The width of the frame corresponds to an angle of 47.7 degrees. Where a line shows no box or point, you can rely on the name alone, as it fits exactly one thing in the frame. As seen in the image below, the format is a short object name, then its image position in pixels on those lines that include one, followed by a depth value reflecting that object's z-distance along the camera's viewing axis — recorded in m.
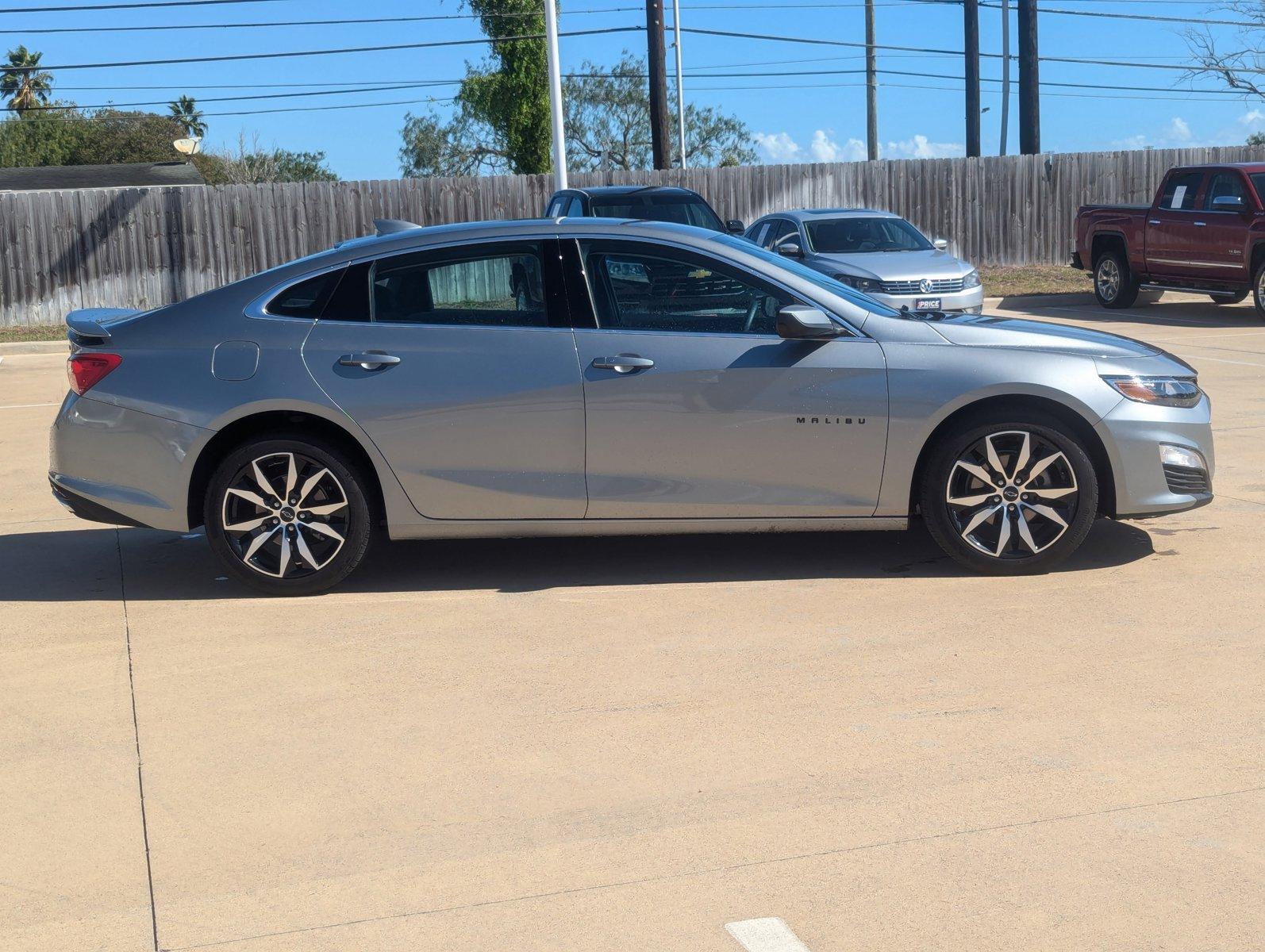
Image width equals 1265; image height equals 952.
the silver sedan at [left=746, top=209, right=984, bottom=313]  15.50
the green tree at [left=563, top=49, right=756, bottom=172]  74.06
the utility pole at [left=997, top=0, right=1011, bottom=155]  37.06
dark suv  16.72
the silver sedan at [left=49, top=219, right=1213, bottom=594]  6.05
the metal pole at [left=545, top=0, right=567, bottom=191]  22.50
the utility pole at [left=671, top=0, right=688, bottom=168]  48.69
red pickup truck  17.61
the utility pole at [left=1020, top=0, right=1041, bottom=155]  30.00
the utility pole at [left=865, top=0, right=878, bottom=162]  47.41
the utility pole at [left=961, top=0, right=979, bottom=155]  35.67
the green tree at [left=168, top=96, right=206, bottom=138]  80.58
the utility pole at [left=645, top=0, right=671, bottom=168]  26.06
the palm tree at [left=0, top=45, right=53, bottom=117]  75.19
